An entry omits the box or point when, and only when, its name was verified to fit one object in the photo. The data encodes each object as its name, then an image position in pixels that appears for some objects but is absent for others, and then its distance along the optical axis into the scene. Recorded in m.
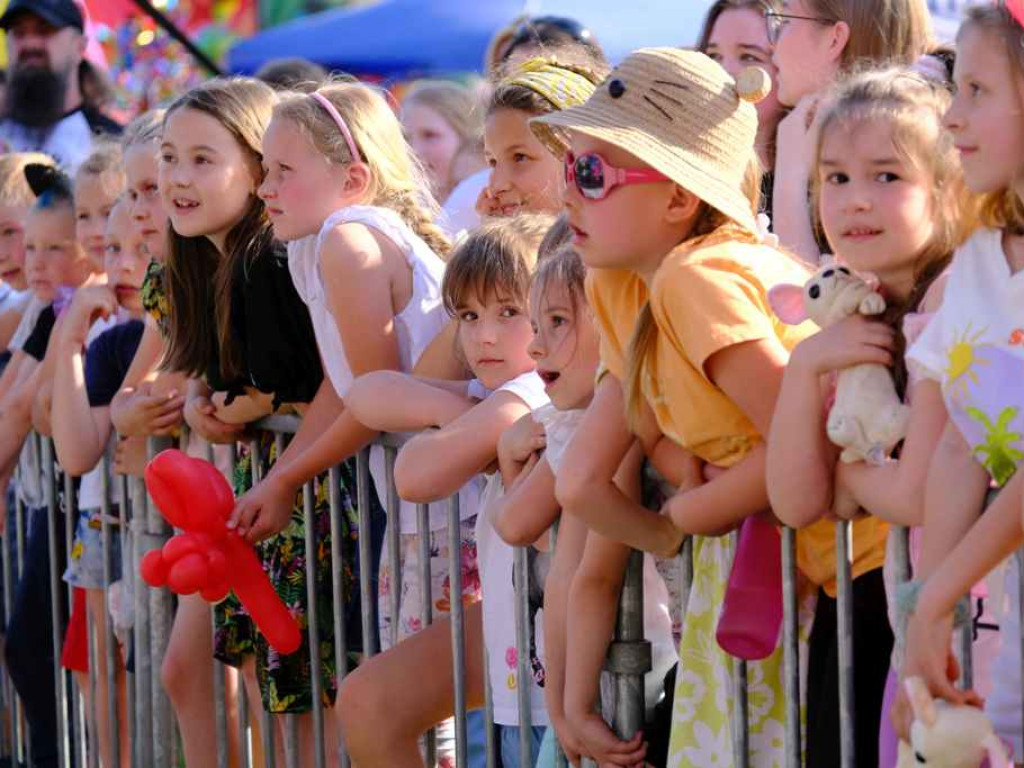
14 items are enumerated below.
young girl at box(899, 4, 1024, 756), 5.20
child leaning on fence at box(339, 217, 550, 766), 7.97
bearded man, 18.05
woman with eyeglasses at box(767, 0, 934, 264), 8.91
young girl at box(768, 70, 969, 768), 5.70
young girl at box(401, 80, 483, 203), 15.27
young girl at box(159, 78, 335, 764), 9.52
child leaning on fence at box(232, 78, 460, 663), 8.91
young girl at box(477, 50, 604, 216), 9.41
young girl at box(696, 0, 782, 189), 10.51
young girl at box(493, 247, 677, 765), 6.83
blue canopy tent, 30.14
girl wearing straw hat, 6.20
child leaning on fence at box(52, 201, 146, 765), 11.46
